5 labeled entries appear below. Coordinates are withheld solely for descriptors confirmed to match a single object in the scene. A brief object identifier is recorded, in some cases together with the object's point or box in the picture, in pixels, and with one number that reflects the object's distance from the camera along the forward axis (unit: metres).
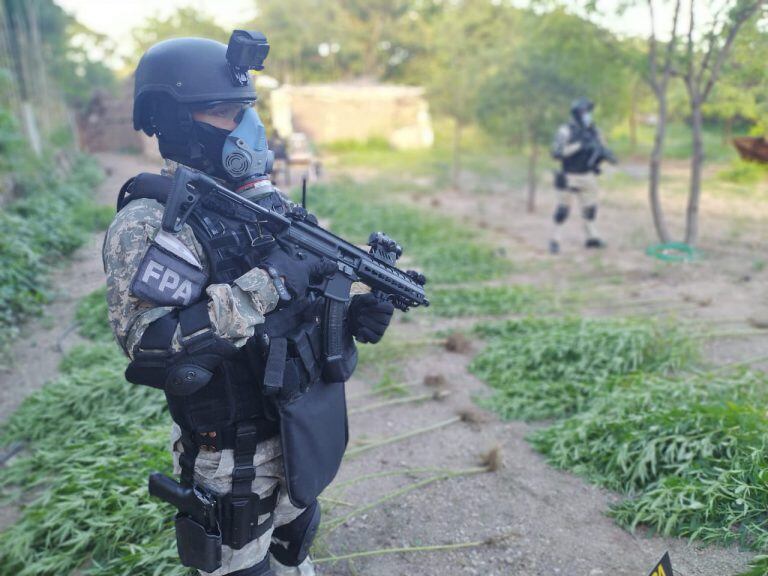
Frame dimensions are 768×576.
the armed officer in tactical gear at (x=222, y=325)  1.92
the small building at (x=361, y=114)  23.59
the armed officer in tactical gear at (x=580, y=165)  8.91
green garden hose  7.70
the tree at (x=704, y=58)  7.30
